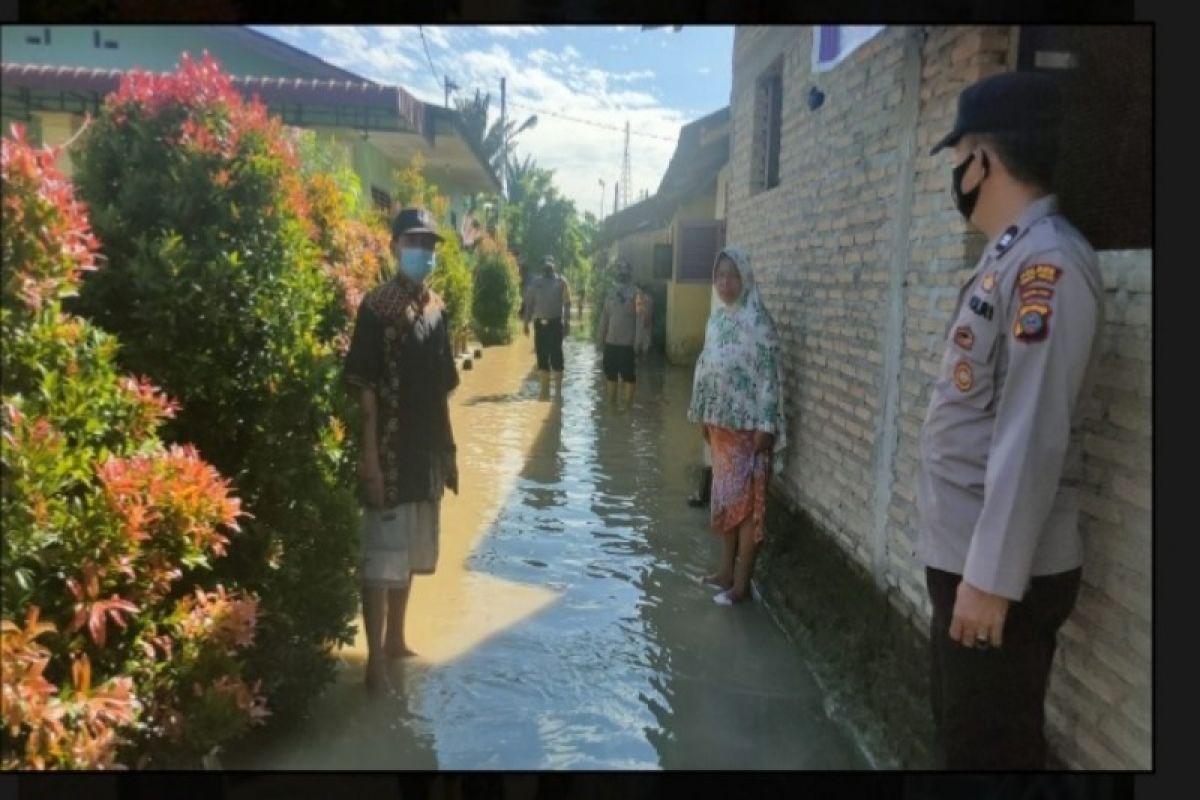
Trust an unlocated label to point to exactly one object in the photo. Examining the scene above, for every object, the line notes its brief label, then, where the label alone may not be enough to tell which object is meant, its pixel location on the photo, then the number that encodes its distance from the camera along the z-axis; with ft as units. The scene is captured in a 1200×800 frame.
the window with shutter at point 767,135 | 15.19
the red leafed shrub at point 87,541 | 6.08
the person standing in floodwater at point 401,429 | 9.09
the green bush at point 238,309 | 7.62
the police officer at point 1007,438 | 5.75
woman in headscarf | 12.36
